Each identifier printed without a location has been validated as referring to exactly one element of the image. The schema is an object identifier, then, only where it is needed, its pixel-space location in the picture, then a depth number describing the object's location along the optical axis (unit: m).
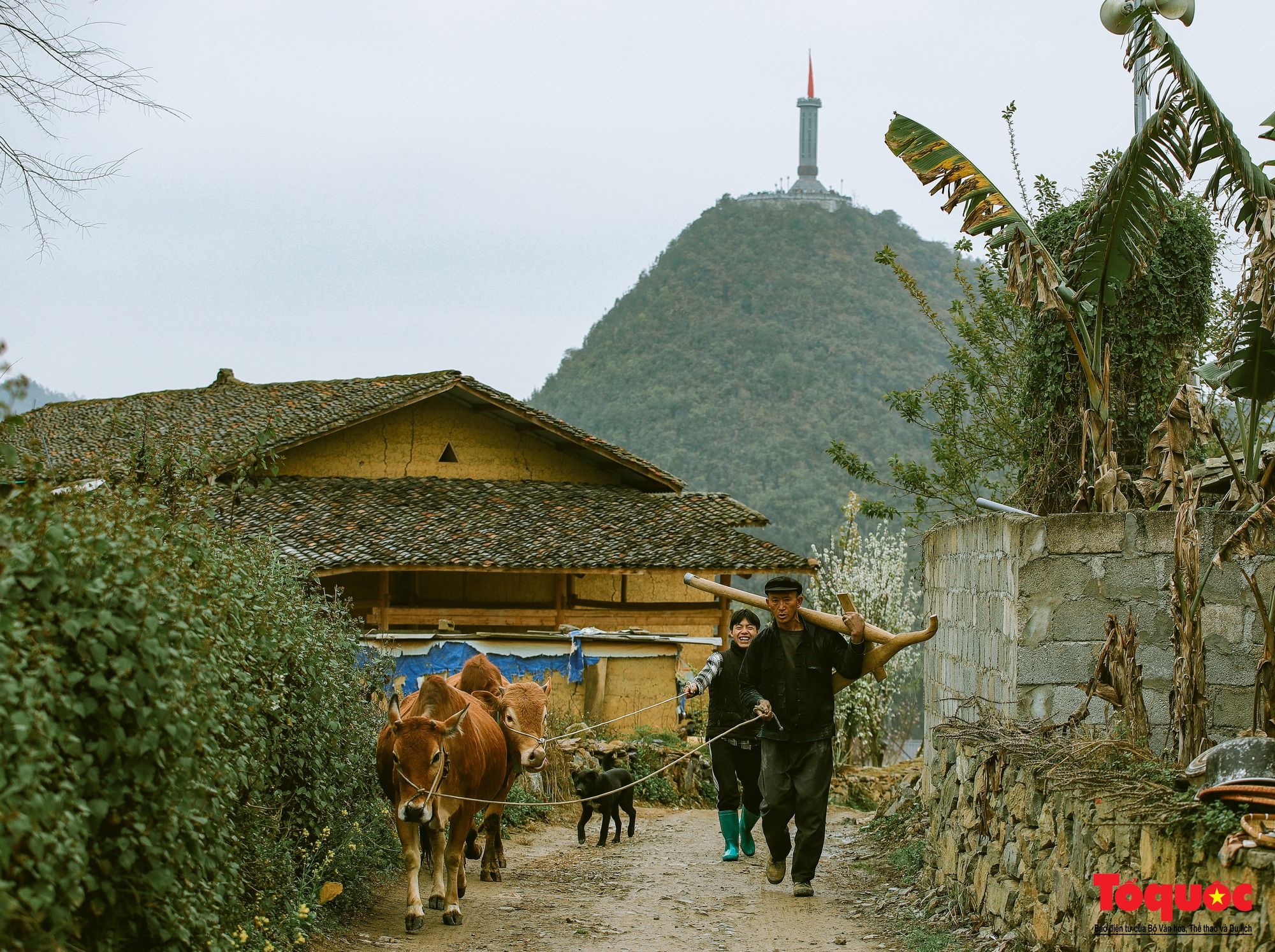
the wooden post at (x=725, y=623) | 23.16
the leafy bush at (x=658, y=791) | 16.47
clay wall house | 20.28
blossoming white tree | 29.05
